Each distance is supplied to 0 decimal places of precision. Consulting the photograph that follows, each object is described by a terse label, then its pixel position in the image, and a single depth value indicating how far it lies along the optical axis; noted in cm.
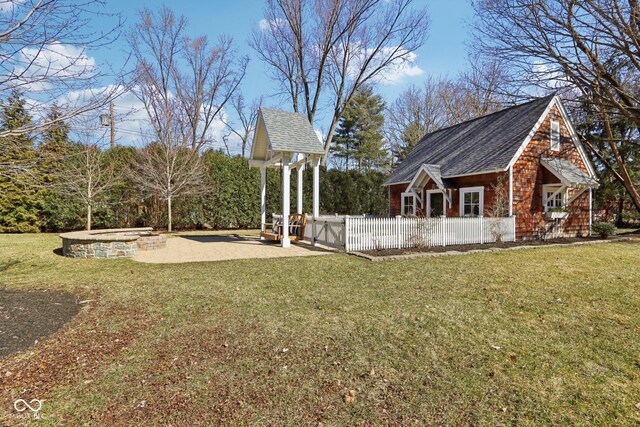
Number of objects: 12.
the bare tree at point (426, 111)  2933
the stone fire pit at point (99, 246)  913
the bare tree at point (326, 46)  2053
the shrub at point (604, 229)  1416
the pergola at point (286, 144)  1105
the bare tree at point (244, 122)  3415
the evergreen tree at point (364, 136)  3547
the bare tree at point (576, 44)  968
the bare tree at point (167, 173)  1658
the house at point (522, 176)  1320
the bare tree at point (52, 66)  396
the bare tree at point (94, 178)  1455
